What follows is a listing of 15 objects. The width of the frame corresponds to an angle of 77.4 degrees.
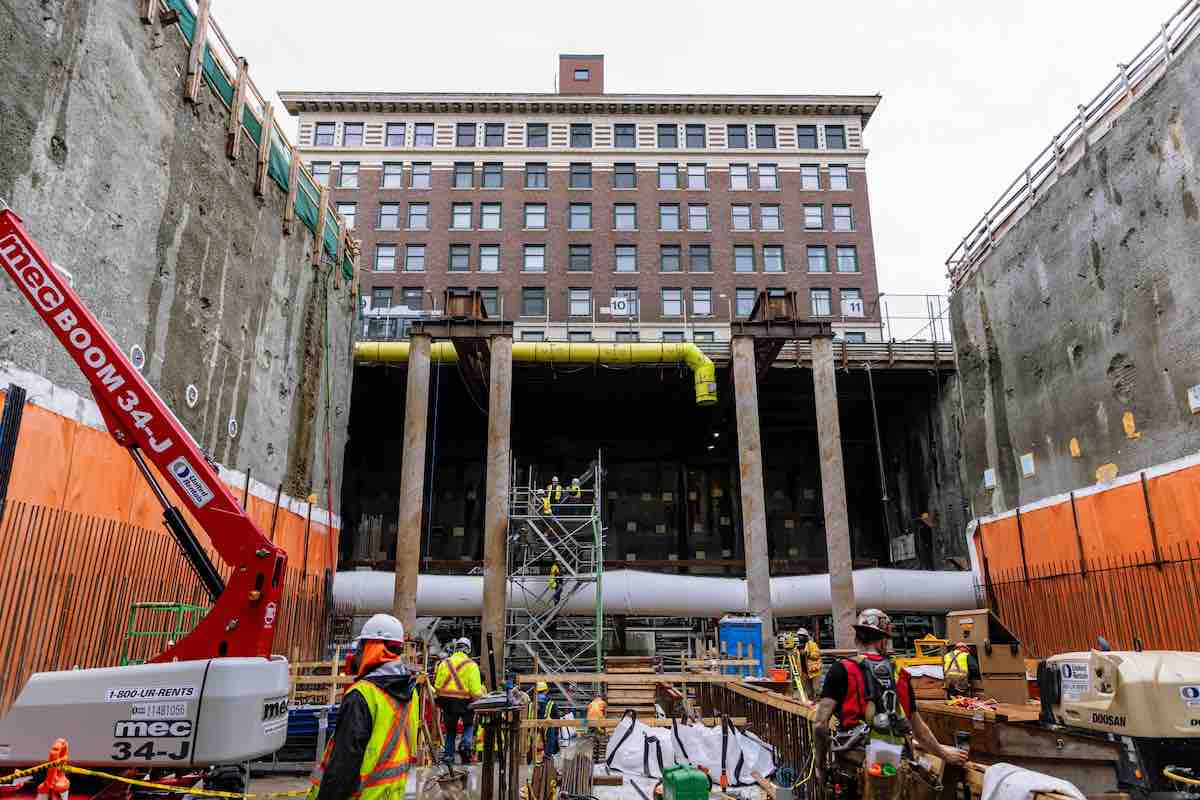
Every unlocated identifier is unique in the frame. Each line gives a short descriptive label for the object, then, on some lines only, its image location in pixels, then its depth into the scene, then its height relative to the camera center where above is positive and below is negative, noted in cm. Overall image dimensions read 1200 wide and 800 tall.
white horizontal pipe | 2136 +46
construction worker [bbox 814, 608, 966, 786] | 530 -68
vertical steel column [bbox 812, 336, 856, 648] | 2075 +332
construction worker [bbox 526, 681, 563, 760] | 1063 -171
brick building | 3772 +2084
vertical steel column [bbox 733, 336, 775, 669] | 2086 +336
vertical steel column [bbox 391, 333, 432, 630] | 1973 +352
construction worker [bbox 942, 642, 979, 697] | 1029 -86
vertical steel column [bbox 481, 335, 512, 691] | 2014 +320
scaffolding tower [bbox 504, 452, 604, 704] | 2097 +53
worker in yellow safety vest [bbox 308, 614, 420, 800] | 377 -62
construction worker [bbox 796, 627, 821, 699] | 1521 -117
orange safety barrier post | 469 -101
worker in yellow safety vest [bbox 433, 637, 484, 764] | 977 -102
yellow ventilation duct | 2653 +891
